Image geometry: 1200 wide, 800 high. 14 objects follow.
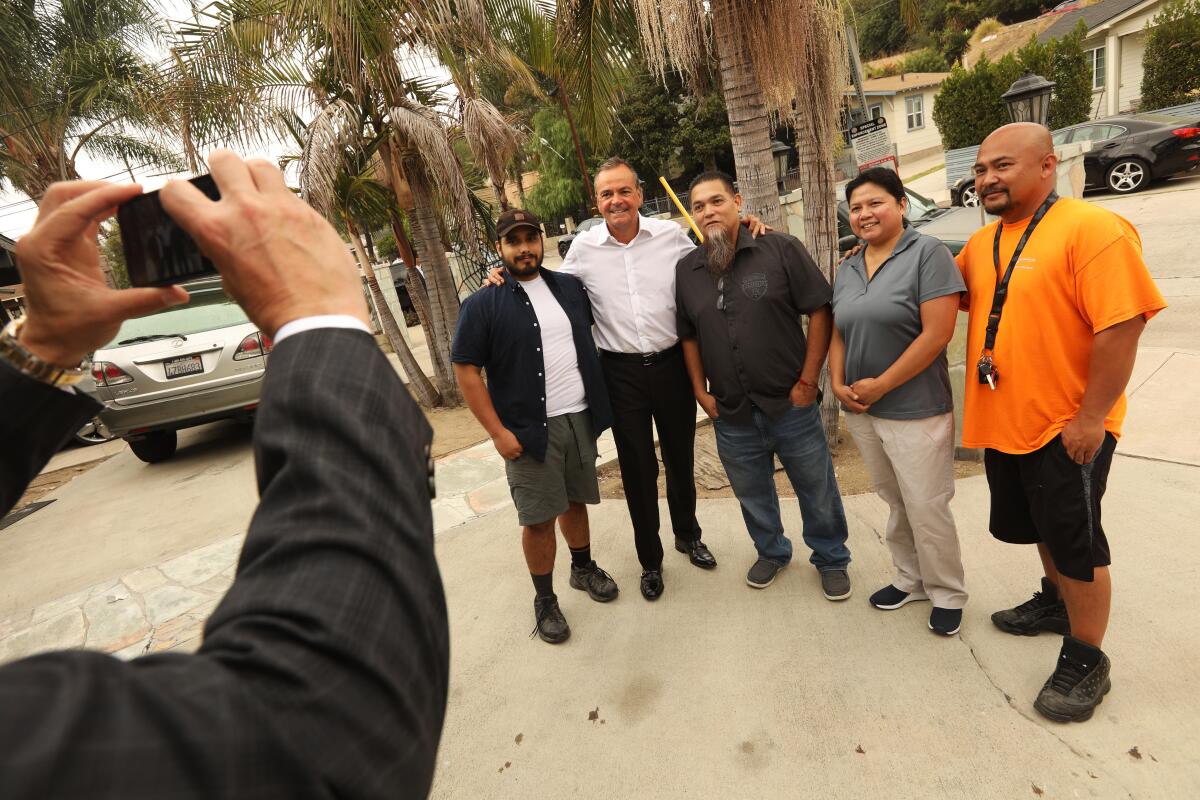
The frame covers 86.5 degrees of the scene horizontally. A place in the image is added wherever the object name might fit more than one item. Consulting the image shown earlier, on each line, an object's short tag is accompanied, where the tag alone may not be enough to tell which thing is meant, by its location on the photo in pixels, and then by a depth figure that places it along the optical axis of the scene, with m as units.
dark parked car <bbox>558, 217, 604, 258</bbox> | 19.55
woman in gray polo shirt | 2.64
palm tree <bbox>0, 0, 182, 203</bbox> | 11.78
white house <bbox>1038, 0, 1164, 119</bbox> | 23.81
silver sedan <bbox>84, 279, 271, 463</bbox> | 6.20
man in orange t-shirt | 2.08
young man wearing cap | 3.13
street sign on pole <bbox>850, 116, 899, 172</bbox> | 6.17
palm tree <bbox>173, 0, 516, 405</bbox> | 5.28
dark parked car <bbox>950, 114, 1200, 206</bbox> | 12.41
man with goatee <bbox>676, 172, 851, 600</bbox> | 3.09
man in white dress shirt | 3.37
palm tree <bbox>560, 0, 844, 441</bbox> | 3.96
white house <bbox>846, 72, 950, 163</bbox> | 31.17
